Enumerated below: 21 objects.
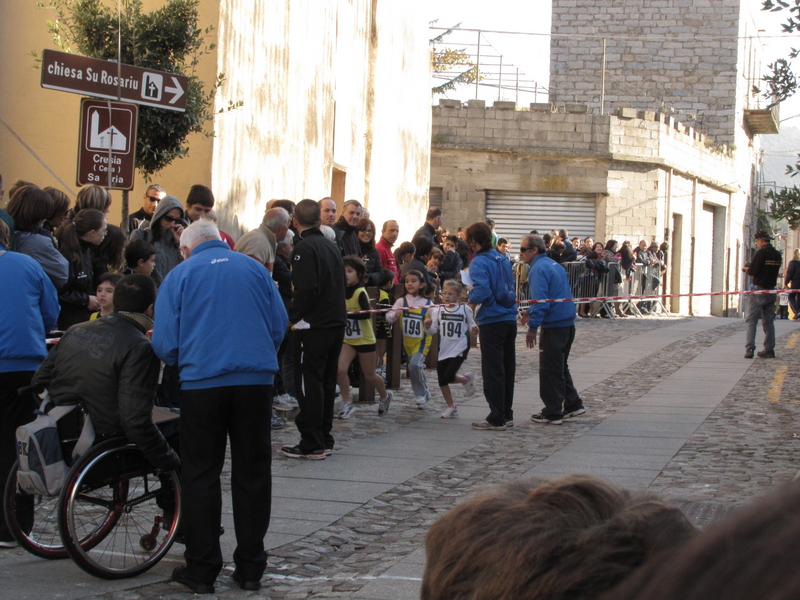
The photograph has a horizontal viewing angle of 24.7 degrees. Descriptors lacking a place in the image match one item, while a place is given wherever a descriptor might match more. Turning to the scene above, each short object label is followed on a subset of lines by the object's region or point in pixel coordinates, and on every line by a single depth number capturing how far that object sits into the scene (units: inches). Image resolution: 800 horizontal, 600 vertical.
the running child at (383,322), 787.8
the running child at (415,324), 743.7
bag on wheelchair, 349.5
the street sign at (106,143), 546.9
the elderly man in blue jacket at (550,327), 703.0
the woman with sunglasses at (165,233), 584.2
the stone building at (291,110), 889.0
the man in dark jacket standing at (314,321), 553.1
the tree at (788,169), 783.3
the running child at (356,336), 687.1
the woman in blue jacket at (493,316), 675.2
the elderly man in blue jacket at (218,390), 348.7
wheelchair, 351.5
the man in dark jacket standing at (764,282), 1090.9
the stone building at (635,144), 2218.0
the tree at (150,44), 739.7
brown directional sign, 533.6
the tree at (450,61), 2605.5
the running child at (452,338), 714.3
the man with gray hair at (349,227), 800.8
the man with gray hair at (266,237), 597.8
